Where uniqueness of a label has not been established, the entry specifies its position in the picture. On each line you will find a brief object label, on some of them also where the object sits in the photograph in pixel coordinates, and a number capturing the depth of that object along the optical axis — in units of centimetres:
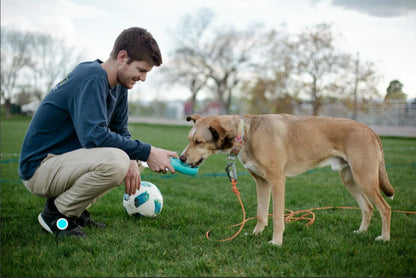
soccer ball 462
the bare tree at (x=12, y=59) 3601
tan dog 399
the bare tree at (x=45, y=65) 4859
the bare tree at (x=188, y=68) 5500
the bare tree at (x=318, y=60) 3064
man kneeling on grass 354
